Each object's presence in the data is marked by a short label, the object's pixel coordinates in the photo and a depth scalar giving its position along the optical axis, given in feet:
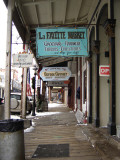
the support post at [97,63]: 23.87
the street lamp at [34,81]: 47.87
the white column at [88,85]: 28.48
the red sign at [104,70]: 19.54
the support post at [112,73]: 17.46
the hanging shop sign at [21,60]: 24.53
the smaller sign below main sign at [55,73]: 40.83
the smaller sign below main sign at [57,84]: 71.32
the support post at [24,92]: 32.59
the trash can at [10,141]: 11.24
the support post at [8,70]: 19.97
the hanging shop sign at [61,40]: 22.22
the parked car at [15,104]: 43.32
